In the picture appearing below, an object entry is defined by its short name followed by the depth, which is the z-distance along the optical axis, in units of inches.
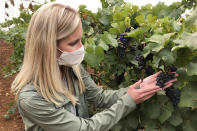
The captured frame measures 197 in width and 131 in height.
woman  57.5
